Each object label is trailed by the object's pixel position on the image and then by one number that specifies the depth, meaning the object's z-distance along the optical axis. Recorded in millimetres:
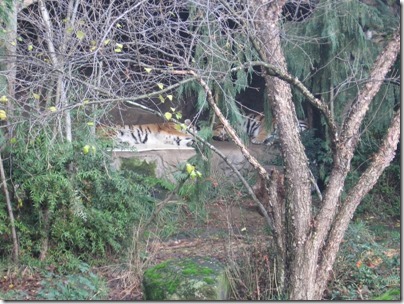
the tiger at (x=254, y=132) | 24345
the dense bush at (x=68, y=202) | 14922
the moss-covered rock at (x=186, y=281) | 12344
